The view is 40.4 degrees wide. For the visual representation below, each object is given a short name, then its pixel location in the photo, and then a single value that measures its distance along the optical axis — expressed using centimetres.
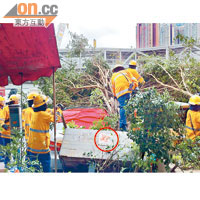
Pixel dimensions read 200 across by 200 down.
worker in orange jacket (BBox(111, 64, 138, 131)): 364
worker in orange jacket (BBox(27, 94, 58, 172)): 359
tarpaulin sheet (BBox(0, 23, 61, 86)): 321
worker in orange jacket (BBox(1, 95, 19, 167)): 350
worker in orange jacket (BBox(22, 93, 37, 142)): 357
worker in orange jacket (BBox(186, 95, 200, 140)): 352
